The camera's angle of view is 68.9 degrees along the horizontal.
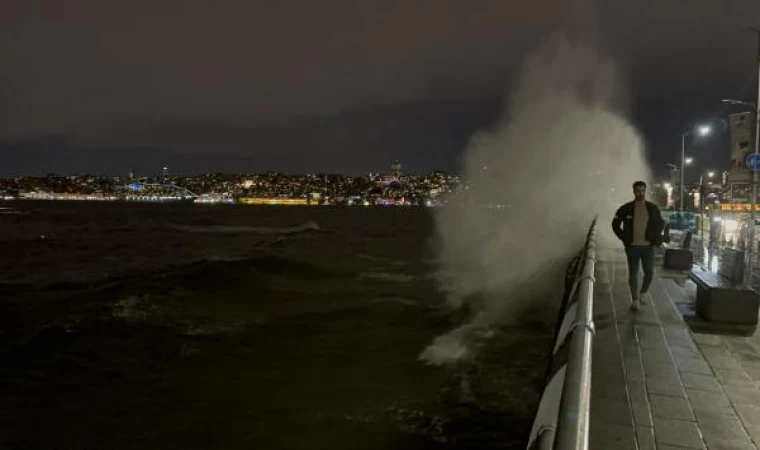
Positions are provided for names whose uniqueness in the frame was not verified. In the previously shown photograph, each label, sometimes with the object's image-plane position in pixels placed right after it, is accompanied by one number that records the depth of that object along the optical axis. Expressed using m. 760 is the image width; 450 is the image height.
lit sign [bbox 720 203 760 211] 26.17
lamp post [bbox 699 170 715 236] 22.46
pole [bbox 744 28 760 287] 12.27
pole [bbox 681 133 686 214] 31.86
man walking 8.71
